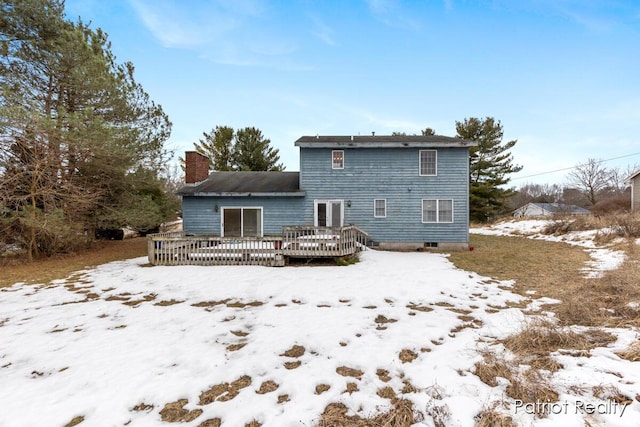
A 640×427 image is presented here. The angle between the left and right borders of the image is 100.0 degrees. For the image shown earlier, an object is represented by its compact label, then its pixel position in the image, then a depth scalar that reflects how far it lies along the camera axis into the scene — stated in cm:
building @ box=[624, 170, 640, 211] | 2466
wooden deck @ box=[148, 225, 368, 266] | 952
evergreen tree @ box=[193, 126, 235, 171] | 3022
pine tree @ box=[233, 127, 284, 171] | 2970
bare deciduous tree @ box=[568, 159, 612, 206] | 3891
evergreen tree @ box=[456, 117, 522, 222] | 2905
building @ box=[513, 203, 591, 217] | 4074
